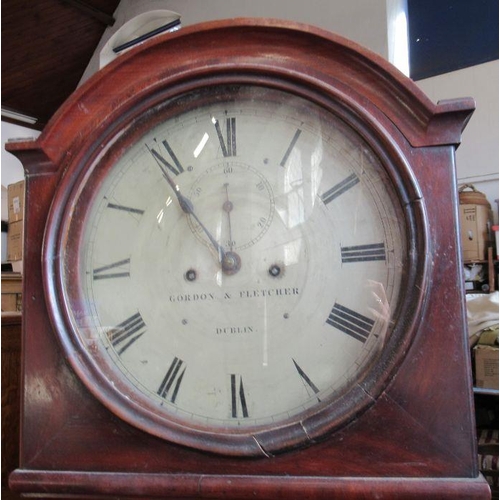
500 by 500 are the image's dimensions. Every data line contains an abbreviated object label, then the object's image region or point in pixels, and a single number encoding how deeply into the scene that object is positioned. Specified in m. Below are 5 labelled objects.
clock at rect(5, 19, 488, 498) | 0.59
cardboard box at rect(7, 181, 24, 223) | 1.85
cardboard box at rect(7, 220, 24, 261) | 1.91
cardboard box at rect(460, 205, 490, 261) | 2.97
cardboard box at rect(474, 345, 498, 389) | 1.79
